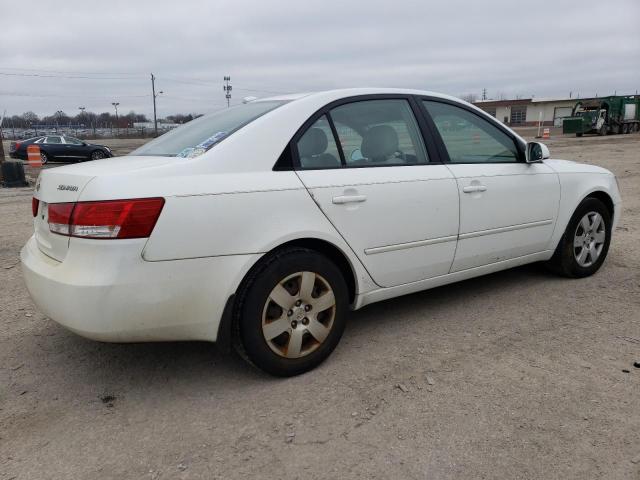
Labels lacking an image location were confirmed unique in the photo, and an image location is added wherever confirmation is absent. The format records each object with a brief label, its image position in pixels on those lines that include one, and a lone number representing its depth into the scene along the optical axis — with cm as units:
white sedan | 245
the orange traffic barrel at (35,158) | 1817
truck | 3569
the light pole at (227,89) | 6900
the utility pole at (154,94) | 6931
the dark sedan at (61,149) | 2164
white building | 6906
